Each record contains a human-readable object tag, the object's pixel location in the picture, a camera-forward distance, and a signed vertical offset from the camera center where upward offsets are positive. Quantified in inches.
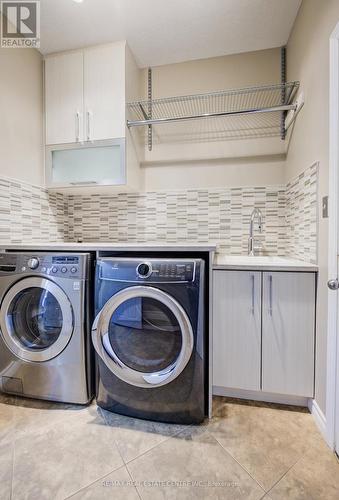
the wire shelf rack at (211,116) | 77.3 +40.5
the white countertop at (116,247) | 51.6 -1.5
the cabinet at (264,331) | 53.7 -20.2
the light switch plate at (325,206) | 48.0 +6.8
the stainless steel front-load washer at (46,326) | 55.2 -20.2
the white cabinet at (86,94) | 74.0 +44.9
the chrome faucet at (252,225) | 77.0 +4.9
